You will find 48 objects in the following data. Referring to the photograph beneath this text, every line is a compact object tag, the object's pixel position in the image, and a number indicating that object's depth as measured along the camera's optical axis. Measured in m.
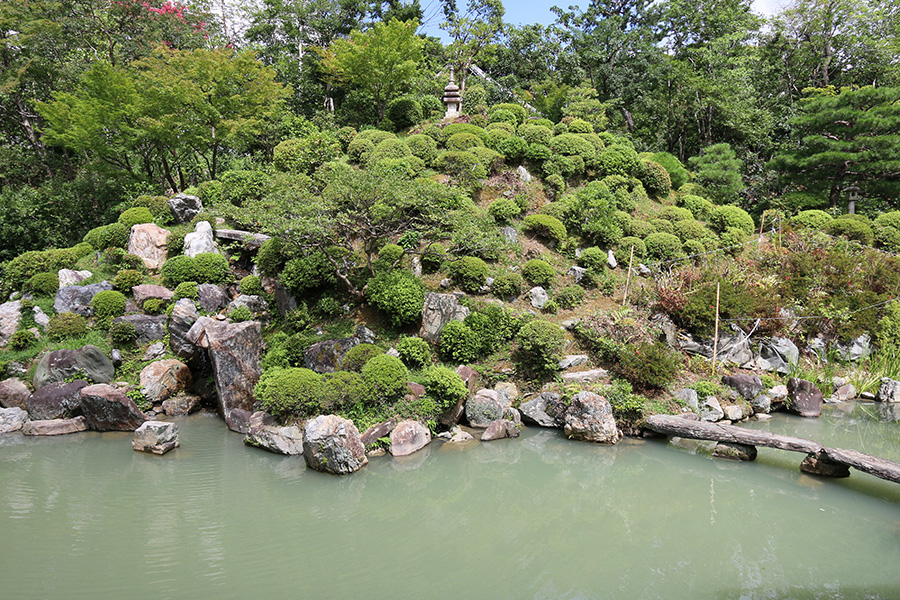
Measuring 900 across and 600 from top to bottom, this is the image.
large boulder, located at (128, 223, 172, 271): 14.00
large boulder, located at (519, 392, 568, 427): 9.28
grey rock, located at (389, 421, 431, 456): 8.18
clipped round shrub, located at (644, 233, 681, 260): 14.55
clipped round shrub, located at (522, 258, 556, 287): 12.46
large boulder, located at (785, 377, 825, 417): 10.16
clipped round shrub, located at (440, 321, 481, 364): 10.18
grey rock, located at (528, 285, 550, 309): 12.10
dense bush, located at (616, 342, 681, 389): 9.48
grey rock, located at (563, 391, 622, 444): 8.62
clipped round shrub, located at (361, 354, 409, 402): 8.73
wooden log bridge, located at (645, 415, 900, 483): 6.68
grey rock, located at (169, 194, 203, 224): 15.27
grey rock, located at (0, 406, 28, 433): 9.30
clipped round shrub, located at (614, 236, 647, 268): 14.21
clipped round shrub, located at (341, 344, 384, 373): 9.28
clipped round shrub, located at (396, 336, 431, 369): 9.87
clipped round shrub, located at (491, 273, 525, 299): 11.91
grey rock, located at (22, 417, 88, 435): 9.11
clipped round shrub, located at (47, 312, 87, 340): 11.30
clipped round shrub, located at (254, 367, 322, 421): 8.33
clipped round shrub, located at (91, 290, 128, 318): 11.91
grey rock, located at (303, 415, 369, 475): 7.32
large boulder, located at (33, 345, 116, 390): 10.02
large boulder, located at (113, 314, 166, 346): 11.63
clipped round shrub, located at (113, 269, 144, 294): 12.62
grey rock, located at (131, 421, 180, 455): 8.24
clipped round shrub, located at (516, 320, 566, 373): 9.86
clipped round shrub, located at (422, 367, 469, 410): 8.95
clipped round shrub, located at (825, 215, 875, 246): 15.45
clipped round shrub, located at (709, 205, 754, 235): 16.30
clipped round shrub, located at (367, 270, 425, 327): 10.66
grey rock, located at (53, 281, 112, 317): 12.09
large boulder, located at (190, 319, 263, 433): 9.70
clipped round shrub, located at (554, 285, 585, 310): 12.20
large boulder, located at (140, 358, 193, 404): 10.23
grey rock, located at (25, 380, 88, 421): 9.45
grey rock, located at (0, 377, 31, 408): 9.88
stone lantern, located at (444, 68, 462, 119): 20.61
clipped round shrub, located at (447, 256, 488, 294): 11.86
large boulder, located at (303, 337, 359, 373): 9.60
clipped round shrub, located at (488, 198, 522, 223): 14.33
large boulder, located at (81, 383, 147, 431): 9.09
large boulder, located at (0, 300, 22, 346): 11.53
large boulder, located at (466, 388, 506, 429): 9.29
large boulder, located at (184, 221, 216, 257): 13.62
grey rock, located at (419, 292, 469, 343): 10.67
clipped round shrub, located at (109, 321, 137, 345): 11.34
